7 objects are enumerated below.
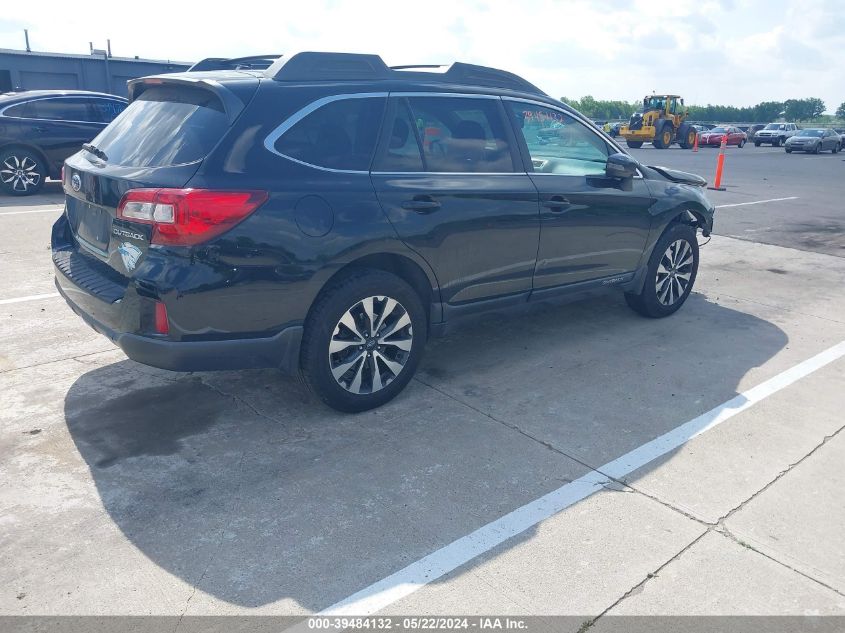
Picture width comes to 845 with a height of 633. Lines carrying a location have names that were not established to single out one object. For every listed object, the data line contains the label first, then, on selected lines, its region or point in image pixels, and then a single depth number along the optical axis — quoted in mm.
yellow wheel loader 32812
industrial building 20953
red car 39875
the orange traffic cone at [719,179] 15808
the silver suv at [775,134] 41812
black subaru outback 3428
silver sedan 35469
